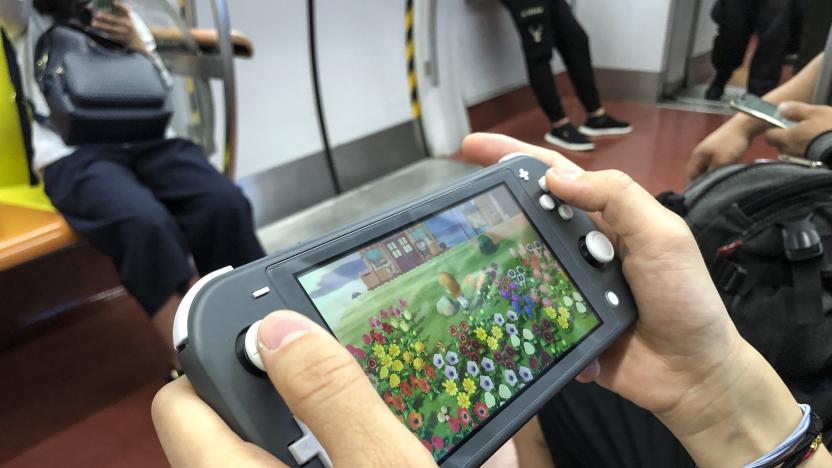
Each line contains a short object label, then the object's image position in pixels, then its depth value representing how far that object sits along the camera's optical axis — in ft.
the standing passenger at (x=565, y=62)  7.14
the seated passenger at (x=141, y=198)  3.10
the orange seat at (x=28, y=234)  2.82
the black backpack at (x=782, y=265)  1.87
